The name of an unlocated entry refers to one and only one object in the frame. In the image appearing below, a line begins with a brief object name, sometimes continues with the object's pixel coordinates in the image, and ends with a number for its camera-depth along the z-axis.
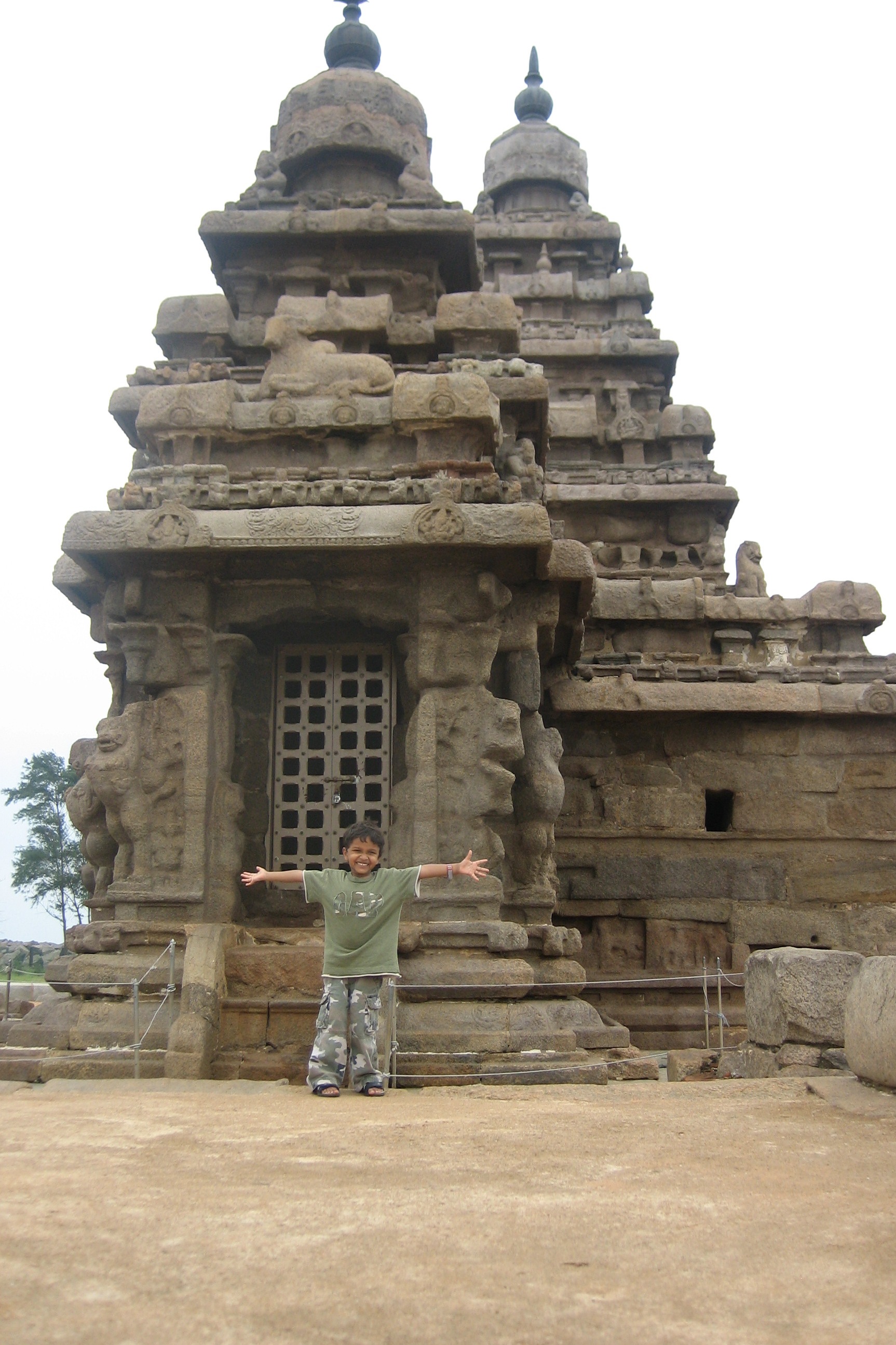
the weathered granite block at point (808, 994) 6.39
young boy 5.83
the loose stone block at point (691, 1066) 7.88
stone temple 7.60
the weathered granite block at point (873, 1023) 4.68
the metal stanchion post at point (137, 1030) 6.54
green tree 34.84
